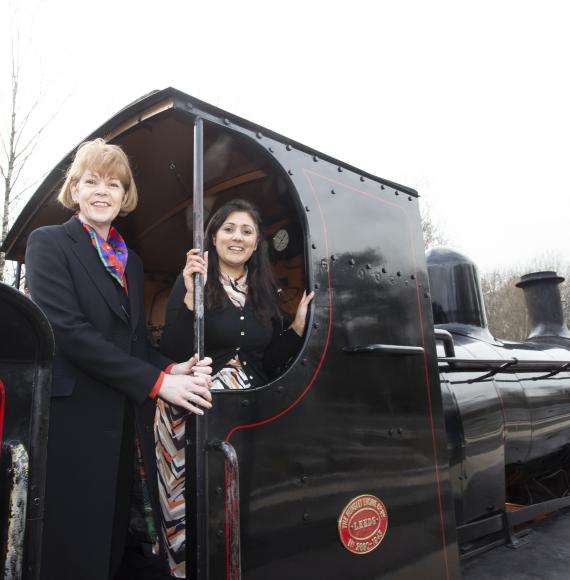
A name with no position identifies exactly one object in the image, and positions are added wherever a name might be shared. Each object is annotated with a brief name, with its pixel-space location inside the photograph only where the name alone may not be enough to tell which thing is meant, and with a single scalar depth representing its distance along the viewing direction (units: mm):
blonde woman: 1479
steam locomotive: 1379
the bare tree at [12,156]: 6758
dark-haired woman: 1780
